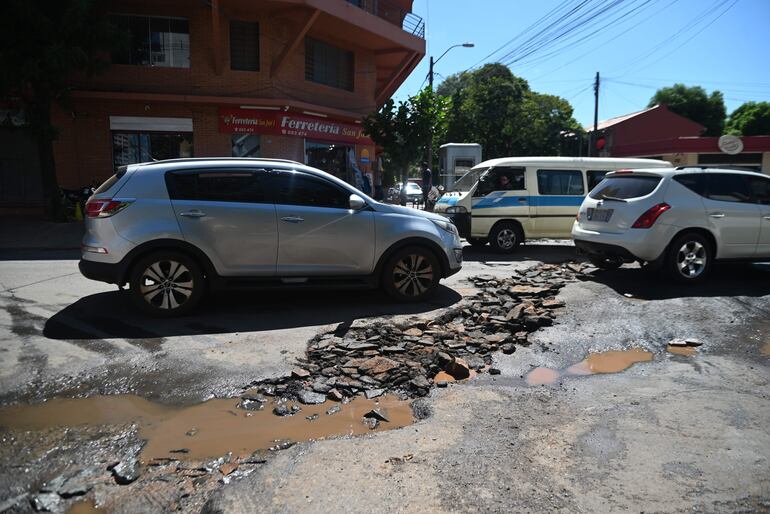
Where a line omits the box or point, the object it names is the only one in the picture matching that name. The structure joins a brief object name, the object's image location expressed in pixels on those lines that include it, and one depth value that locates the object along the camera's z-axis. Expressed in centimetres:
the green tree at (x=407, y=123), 1995
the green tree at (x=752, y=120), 4381
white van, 1131
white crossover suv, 736
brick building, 1662
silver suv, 580
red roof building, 3203
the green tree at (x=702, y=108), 4903
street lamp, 2338
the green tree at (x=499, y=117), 4044
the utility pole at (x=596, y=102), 3750
